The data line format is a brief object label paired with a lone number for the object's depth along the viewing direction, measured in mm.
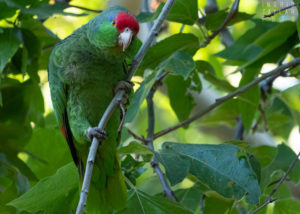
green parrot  4371
